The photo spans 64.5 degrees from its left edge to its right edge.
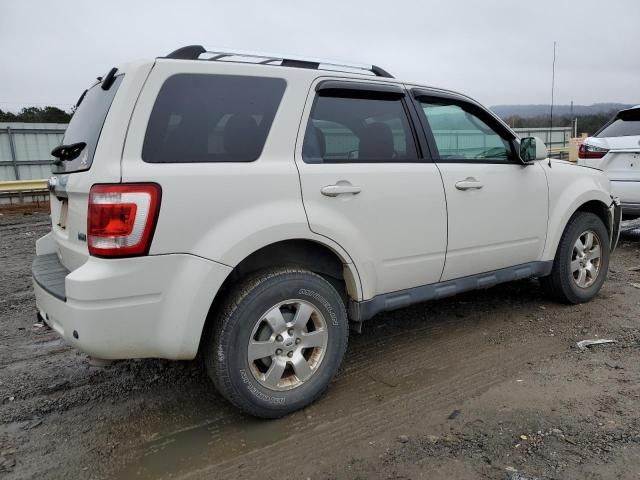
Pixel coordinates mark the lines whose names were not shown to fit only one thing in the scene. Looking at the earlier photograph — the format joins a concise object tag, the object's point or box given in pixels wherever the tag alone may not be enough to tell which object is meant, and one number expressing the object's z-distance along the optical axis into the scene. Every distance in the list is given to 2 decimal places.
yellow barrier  13.91
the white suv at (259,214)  2.42
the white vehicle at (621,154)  6.48
